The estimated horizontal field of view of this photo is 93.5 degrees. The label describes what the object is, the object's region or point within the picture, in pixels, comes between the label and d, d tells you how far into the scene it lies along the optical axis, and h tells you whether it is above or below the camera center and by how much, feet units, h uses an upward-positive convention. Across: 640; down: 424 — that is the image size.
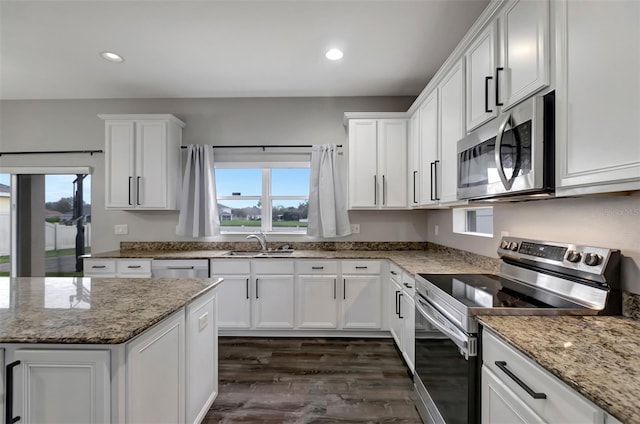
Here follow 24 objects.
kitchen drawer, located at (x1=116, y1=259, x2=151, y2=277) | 10.14 -1.86
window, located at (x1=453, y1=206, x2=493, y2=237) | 8.16 -0.24
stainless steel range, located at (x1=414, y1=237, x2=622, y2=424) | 4.13 -1.36
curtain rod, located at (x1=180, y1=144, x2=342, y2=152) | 11.88 +2.63
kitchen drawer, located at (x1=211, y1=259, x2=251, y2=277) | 10.22 -1.83
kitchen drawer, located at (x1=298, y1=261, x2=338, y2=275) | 10.17 -1.84
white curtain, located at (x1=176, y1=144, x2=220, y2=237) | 11.50 +0.61
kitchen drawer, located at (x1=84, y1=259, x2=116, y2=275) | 10.11 -1.86
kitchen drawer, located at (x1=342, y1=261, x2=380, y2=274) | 10.12 -1.83
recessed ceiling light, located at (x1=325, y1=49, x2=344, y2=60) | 8.55 +4.59
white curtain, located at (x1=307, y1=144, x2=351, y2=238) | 11.45 +0.79
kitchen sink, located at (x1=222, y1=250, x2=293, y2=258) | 10.34 -1.50
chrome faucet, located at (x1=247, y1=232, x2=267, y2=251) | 11.51 -1.00
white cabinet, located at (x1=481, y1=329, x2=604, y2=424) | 2.60 -1.81
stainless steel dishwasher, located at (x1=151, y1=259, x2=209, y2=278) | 10.12 -1.88
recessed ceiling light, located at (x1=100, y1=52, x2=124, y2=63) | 8.84 +4.63
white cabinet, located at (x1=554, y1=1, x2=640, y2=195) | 3.02 +1.31
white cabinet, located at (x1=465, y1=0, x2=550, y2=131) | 4.20 +2.51
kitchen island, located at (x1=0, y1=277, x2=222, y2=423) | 3.48 -1.78
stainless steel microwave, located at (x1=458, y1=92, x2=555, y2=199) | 4.07 +0.94
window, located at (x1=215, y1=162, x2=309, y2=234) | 12.34 +0.59
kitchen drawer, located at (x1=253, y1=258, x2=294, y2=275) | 10.18 -1.82
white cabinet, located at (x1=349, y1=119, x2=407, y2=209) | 10.67 +1.84
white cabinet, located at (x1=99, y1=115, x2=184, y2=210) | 11.02 +1.87
